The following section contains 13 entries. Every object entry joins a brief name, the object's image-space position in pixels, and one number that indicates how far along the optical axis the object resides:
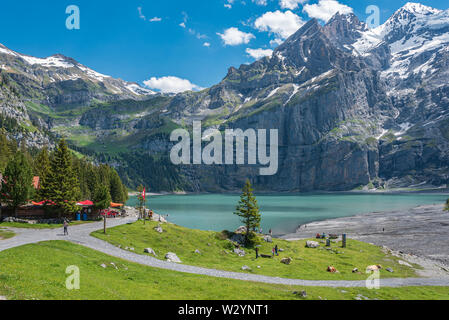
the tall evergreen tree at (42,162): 75.46
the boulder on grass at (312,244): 54.29
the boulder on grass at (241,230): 51.40
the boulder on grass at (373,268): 39.22
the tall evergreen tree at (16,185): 51.78
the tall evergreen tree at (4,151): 92.82
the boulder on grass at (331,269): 37.94
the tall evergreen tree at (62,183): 53.31
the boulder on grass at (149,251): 36.48
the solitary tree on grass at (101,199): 59.97
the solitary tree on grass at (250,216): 49.53
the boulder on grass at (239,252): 44.25
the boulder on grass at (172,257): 34.81
